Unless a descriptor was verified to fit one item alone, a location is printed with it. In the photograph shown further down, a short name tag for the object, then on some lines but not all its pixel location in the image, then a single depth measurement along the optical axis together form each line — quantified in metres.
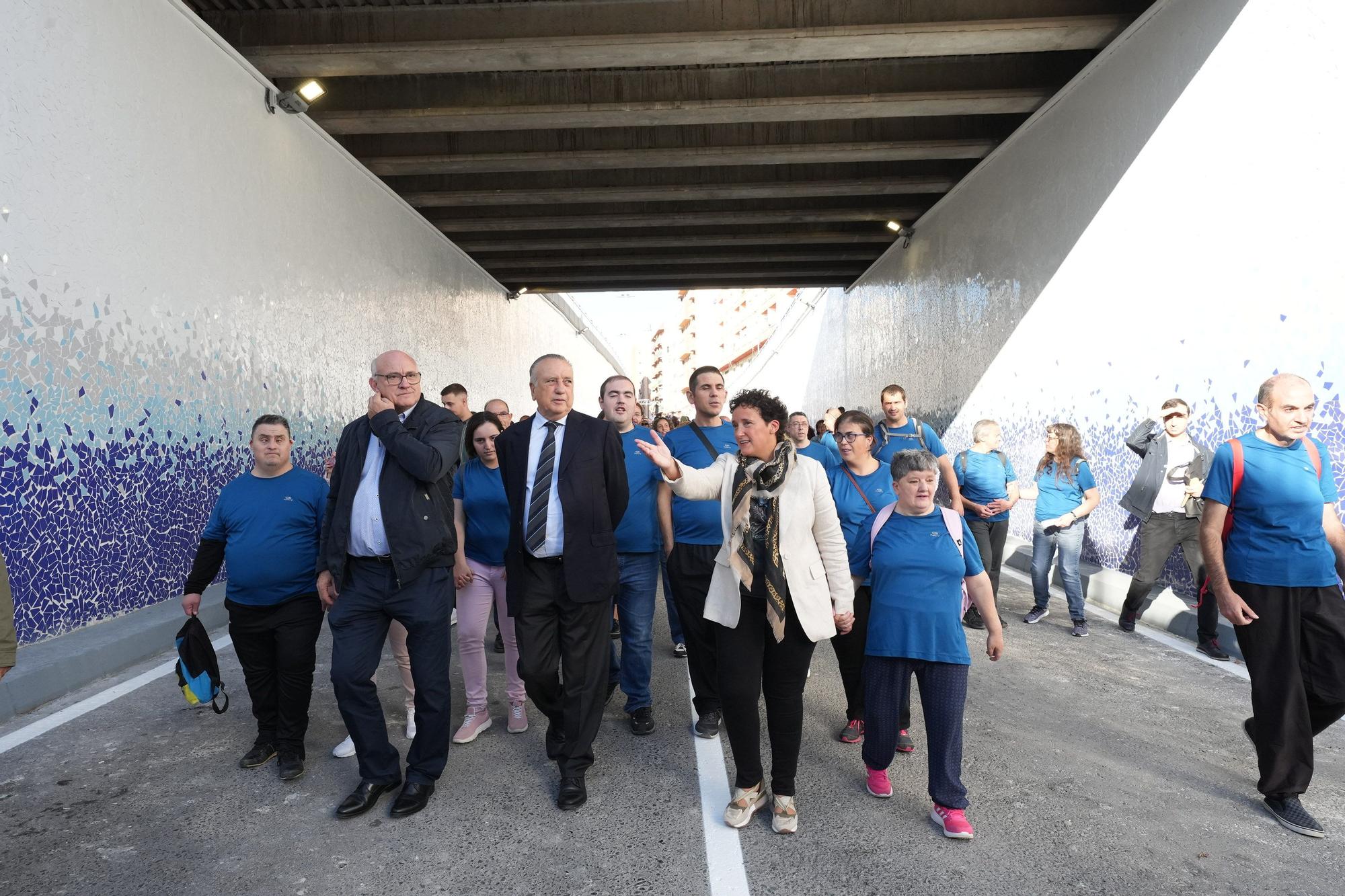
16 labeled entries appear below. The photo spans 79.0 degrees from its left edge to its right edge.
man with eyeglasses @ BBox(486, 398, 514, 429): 7.30
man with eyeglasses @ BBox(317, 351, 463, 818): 3.52
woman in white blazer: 3.32
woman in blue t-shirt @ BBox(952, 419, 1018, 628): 6.94
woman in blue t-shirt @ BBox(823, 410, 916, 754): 4.36
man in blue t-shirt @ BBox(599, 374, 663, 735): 4.58
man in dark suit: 3.72
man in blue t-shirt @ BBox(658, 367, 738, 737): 4.25
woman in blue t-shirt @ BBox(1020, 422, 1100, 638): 7.13
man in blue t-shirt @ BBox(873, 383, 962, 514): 6.26
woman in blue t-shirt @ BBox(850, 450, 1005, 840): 3.38
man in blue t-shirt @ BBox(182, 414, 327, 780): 3.93
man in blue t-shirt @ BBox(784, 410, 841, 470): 4.96
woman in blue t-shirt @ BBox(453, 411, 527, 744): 4.52
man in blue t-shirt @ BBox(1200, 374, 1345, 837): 3.54
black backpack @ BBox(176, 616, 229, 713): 4.10
